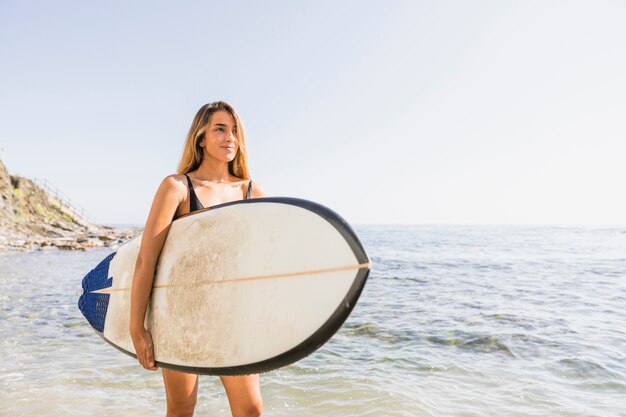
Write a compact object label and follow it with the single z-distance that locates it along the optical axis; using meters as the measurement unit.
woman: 2.12
